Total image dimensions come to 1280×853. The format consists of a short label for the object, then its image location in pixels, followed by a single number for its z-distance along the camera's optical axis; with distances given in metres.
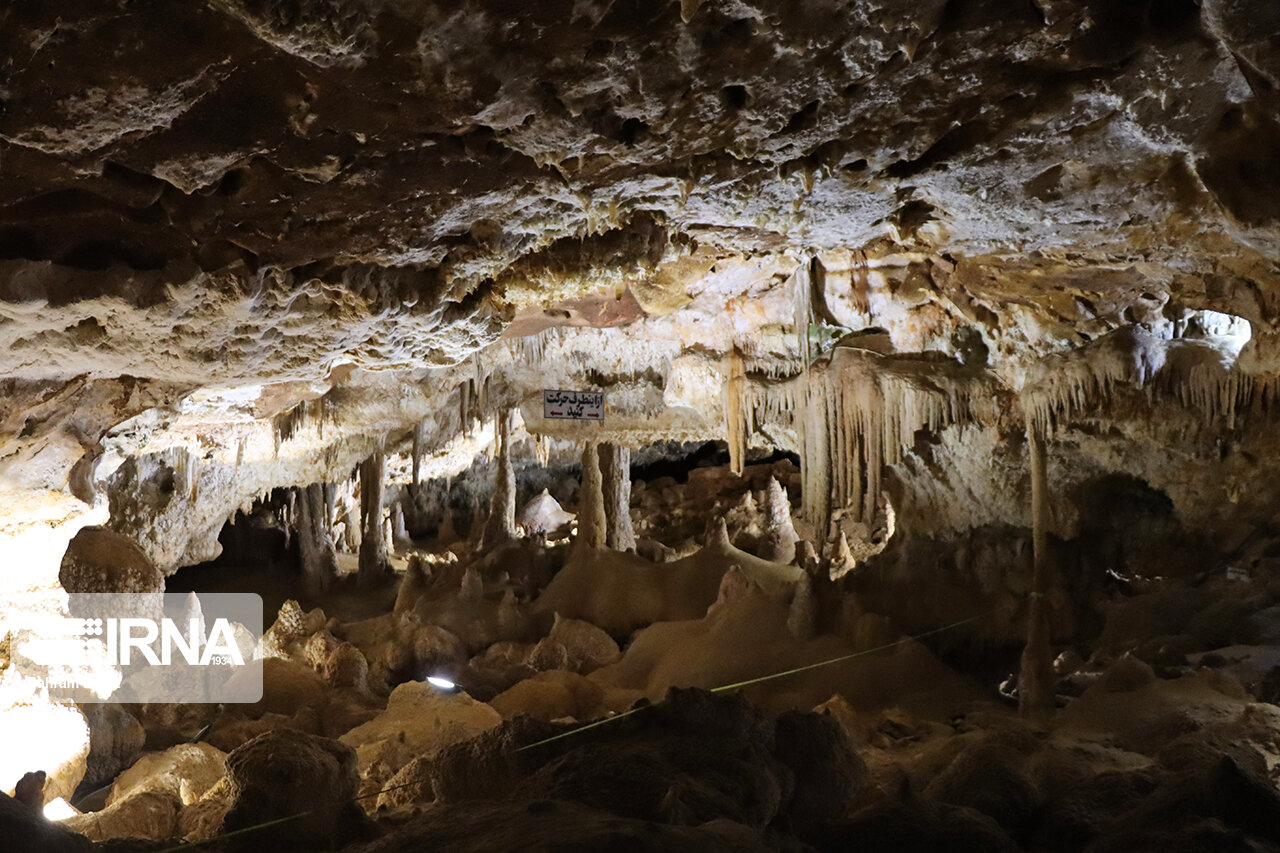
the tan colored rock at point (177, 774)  5.61
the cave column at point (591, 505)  13.43
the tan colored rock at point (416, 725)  6.01
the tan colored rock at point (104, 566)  7.30
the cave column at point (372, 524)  14.88
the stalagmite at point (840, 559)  11.20
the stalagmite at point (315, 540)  15.80
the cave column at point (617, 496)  13.78
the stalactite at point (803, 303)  9.15
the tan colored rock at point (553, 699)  7.46
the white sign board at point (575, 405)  11.64
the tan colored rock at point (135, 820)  4.54
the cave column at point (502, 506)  14.87
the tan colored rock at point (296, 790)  3.50
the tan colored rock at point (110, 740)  6.75
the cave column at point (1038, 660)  6.65
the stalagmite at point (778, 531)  13.75
